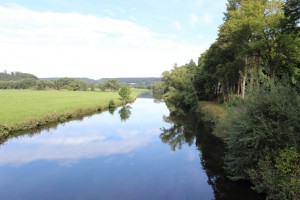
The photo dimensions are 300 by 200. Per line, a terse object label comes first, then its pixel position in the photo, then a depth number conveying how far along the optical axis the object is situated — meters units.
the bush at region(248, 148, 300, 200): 12.87
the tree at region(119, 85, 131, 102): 96.62
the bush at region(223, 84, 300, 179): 15.02
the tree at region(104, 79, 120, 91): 179.79
